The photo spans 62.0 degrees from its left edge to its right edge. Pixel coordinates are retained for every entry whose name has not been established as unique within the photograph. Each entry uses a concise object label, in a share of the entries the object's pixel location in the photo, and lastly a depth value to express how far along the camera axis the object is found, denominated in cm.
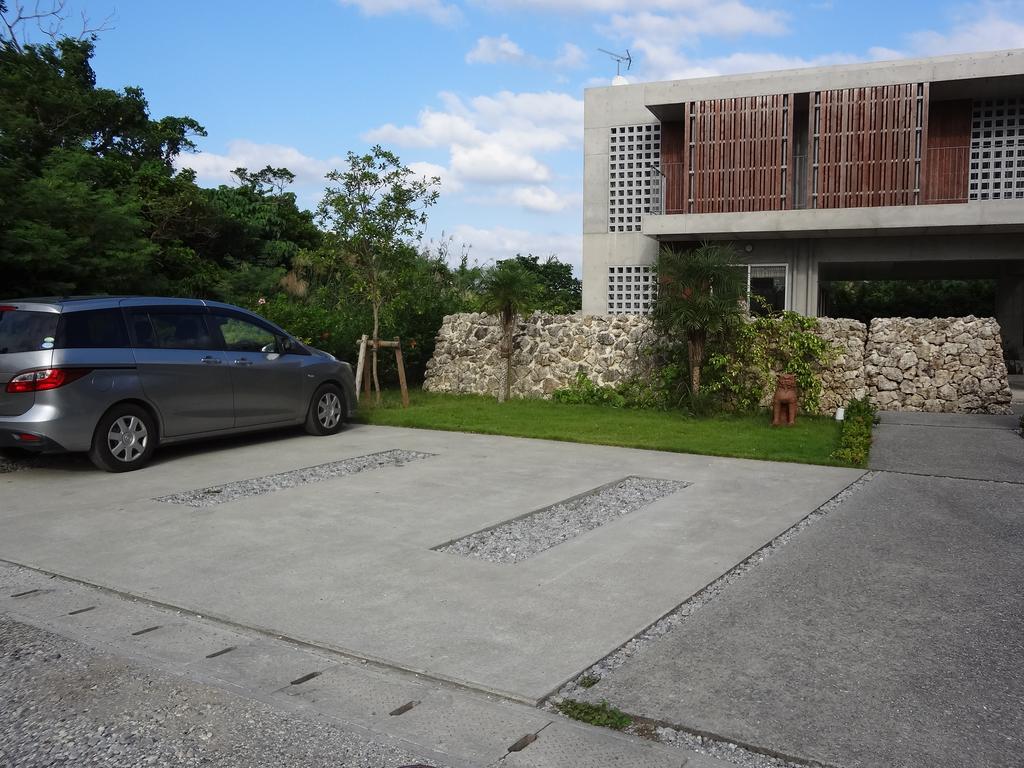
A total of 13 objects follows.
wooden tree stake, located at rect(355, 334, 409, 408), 1345
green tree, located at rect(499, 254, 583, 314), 3630
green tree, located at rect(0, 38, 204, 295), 1106
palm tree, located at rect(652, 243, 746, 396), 1243
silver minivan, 800
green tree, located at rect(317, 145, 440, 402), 1366
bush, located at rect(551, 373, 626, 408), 1455
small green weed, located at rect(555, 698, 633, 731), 338
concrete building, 1769
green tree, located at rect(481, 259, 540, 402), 1440
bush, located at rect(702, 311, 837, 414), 1300
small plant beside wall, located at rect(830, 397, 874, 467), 912
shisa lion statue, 1210
